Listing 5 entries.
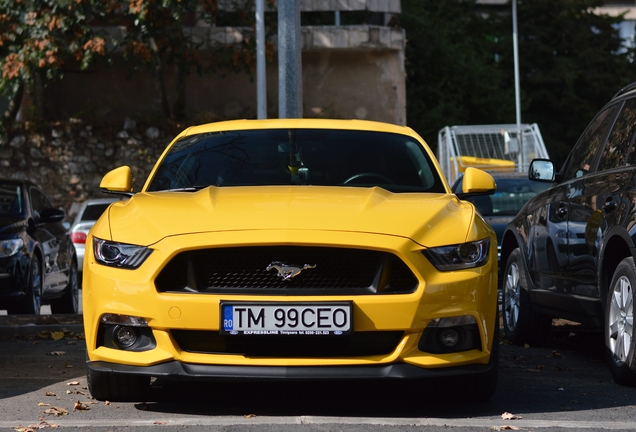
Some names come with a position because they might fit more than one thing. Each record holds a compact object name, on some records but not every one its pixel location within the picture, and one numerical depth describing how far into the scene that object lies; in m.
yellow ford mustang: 9.47
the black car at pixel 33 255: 18.48
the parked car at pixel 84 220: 33.41
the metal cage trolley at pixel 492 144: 46.37
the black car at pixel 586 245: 11.47
